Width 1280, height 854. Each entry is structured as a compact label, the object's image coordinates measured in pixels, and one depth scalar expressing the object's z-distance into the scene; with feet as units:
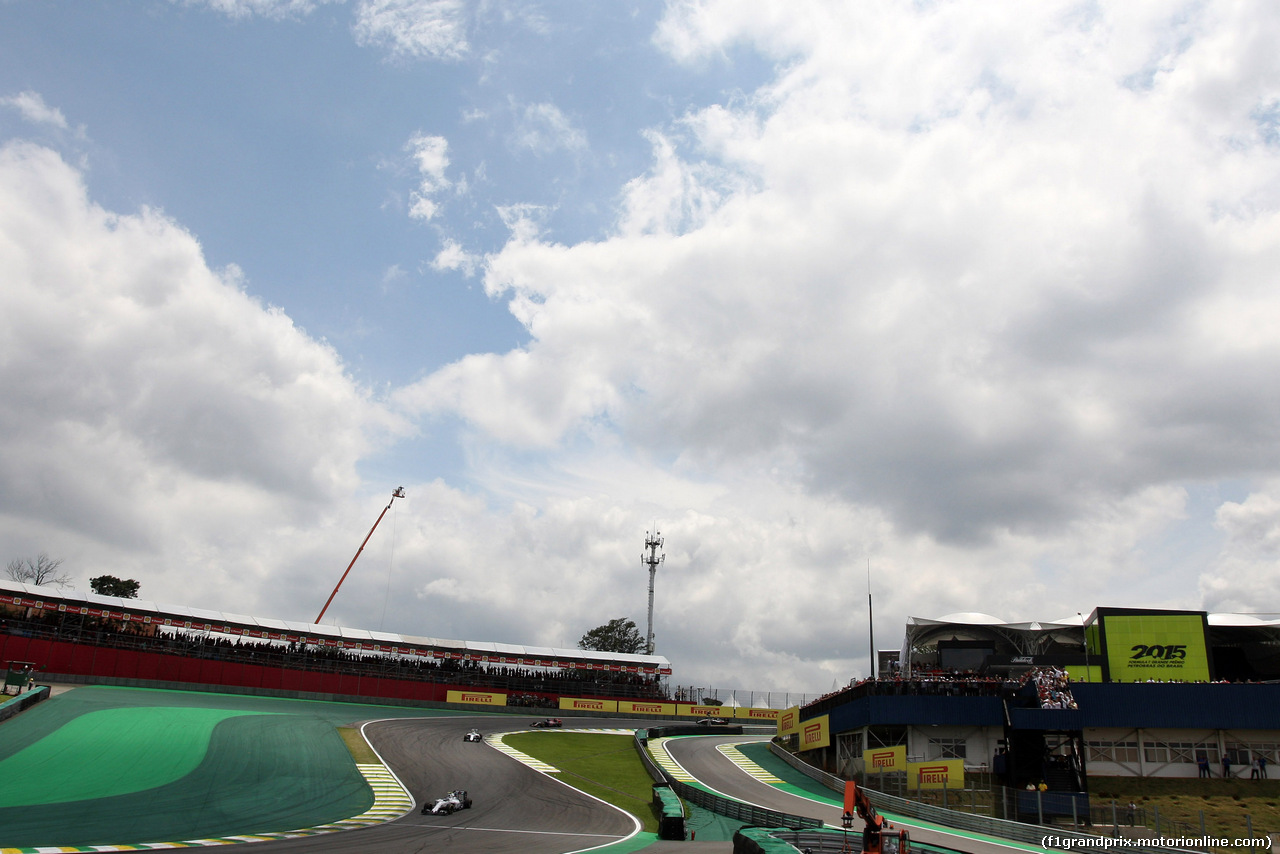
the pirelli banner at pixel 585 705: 273.33
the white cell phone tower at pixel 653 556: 380.17
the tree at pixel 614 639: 473.67
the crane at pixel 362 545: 387.96
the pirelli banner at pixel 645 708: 280.51
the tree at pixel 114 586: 368.25
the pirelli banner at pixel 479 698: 259.51
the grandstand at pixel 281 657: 197.26
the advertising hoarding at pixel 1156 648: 145.38
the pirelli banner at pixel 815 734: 152.25
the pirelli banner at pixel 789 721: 183.89
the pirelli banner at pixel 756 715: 303.07
